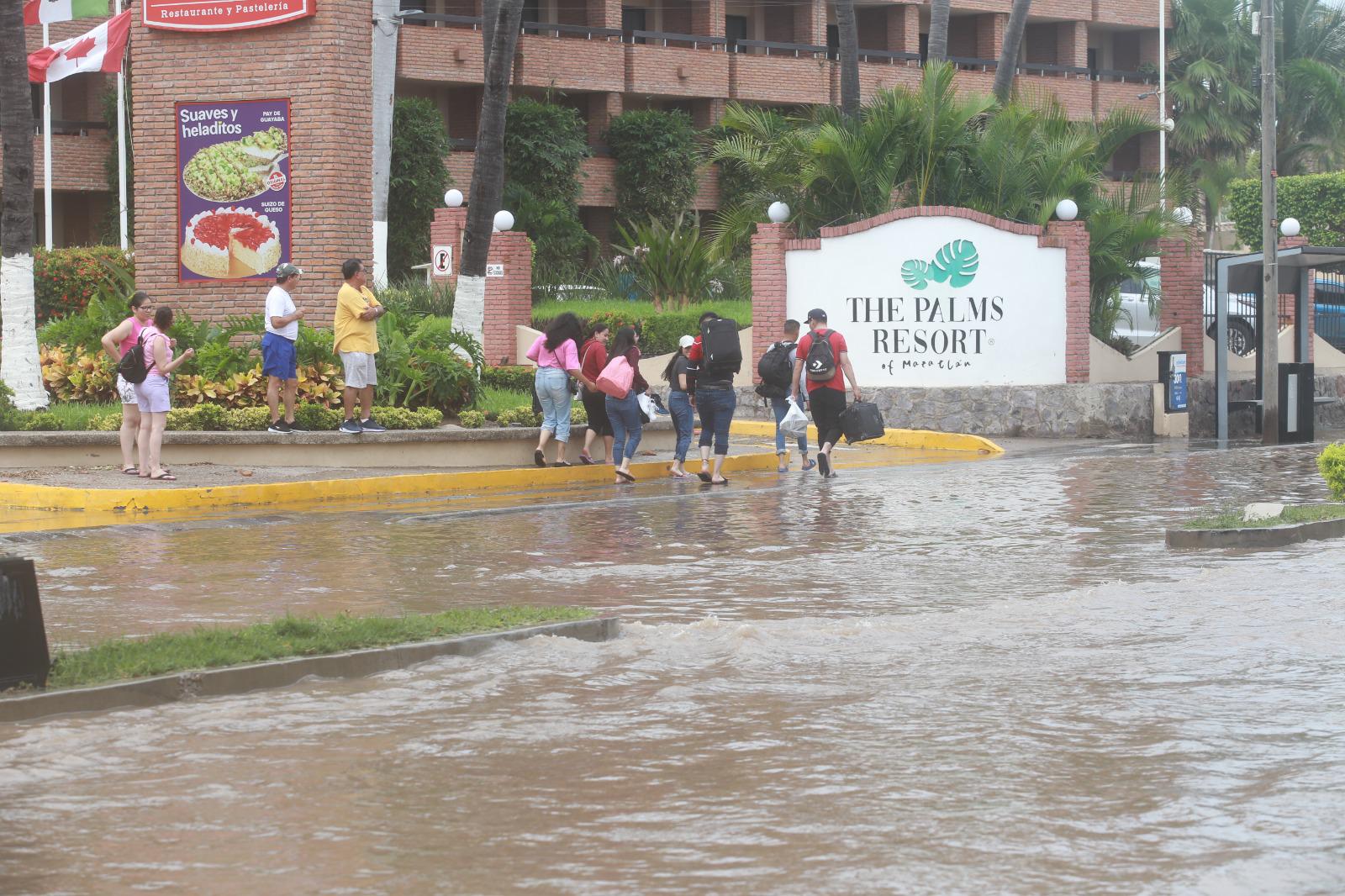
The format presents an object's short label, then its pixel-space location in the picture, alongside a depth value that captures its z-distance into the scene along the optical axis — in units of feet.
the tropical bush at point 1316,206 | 179.42
